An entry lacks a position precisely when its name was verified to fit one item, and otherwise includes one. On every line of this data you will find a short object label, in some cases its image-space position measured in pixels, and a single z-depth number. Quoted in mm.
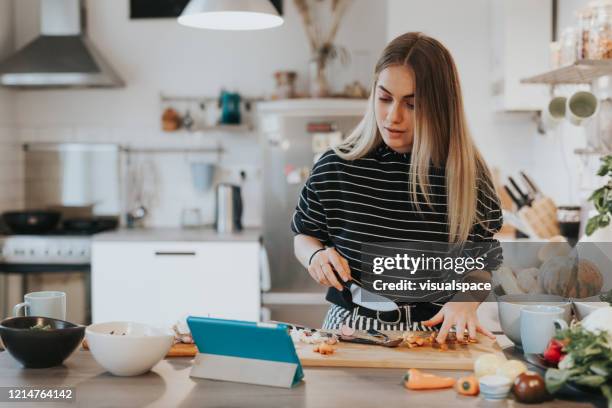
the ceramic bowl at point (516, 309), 1837
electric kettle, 4684
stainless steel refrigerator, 4582
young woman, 2062
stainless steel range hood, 4754
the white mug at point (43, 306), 1898
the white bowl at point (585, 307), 1813
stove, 4559
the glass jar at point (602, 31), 2801
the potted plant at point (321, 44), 4785
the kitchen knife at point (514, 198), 3668
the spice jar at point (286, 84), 4773
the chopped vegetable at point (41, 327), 1730
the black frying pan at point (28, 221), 4750
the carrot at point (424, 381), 1562
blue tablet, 1593
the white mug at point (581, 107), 3045
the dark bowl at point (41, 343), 1688
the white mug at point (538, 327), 1729
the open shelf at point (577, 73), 2814
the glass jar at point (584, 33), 2875
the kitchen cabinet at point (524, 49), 4016
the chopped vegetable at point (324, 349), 1768
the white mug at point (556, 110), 3312
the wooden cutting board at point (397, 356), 1715
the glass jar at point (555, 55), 3242
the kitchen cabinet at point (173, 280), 4430
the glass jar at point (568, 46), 3025
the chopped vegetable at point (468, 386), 1527
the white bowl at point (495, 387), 1499
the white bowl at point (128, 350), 1627
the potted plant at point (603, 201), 1694
